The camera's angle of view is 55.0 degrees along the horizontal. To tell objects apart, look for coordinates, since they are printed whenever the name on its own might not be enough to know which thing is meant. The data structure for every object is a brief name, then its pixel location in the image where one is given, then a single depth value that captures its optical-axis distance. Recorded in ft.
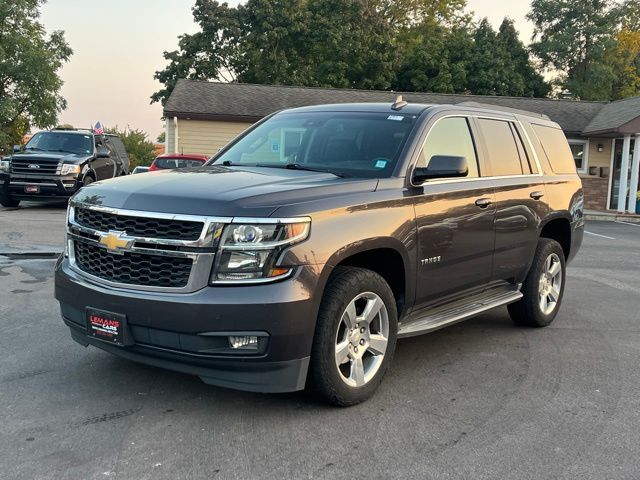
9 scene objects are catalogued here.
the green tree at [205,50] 124.16
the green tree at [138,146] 134.44
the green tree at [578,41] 135.54
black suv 48.47
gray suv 11.05
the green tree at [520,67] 134.51
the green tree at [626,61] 138.21
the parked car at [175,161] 49.26
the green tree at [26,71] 107.45
